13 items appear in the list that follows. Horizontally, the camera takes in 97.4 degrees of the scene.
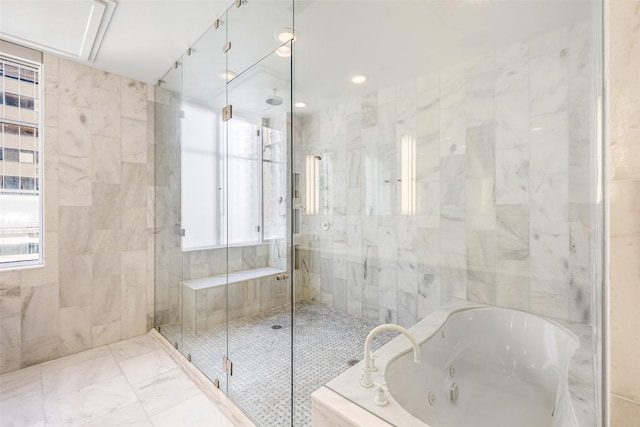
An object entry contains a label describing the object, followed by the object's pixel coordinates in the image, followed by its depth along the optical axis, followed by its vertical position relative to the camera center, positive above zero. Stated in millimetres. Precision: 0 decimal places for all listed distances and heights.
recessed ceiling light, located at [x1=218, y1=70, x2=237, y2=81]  2204 +1091
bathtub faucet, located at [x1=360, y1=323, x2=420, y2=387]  1286 -683
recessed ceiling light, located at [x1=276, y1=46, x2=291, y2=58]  1938 +1115
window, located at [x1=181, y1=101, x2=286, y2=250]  2326 +286
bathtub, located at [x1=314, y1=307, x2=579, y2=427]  1365 -960
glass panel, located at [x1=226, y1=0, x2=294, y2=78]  1852 +1259
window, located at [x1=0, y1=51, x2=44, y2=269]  2305 +413
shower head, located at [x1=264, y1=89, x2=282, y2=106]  2131 +858
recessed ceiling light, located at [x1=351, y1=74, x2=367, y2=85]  2686 +1288
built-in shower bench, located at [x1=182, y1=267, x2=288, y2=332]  2260 -726
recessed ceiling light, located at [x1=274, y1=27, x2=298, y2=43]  1889 +1200
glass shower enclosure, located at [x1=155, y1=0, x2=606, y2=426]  1904 +278
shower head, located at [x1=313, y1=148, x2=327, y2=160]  2930 +610
